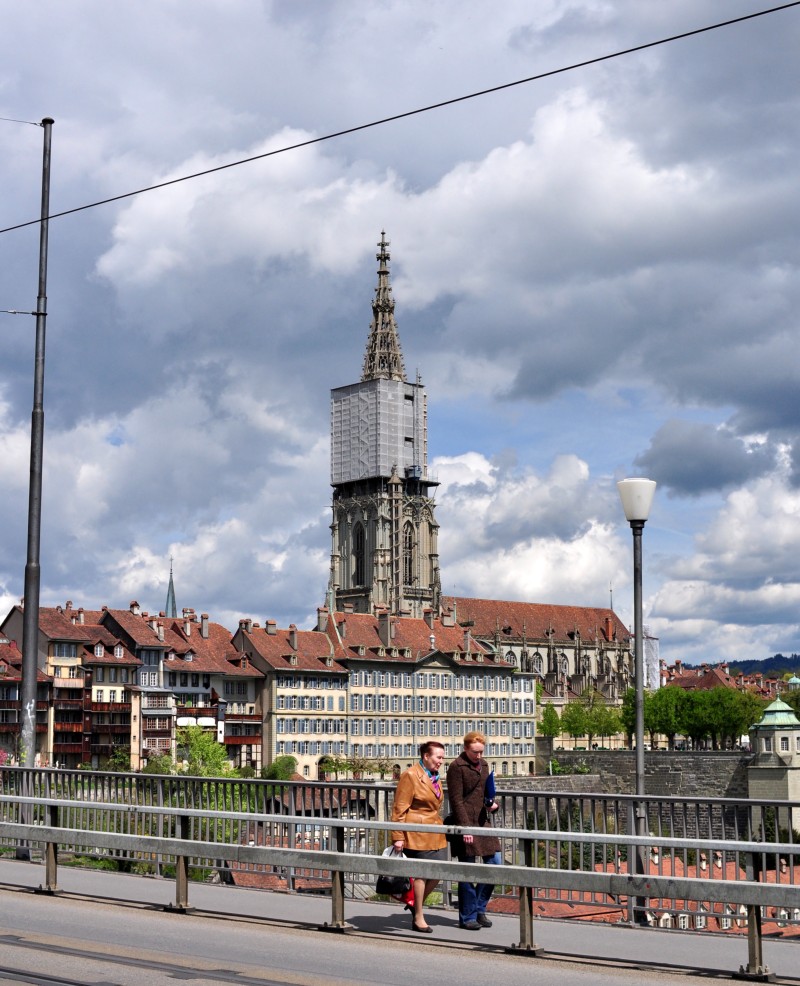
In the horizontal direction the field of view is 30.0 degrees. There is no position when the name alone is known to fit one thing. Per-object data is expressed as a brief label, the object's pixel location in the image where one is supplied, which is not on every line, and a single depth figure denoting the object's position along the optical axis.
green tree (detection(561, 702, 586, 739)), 145.12
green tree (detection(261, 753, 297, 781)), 102.07
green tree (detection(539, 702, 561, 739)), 141.50
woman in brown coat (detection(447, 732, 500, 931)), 13.49
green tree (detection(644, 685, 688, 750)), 142.12
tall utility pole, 20.45
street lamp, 17.20
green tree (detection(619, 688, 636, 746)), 144.75
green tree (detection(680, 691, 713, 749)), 141.88
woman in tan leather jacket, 13.48
